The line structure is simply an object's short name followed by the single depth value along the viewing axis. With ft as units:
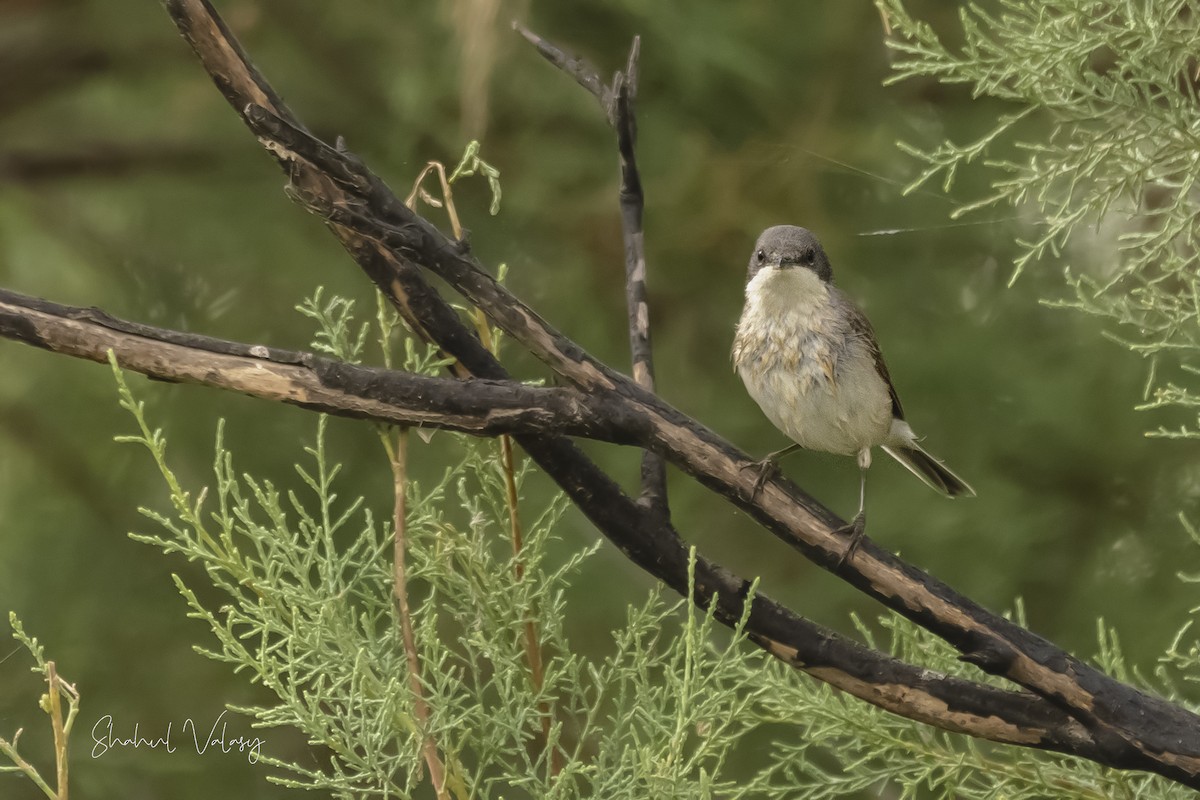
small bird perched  14.44
